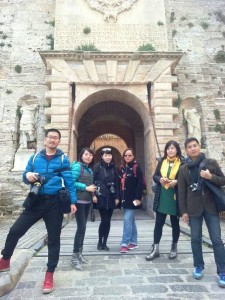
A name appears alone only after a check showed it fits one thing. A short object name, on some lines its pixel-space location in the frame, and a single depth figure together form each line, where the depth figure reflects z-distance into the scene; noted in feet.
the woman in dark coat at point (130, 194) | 15.46
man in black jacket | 11.19
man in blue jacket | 10.39
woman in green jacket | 13.24
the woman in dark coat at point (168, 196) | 13.75
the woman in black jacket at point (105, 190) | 15.34
